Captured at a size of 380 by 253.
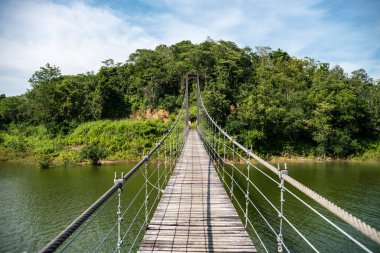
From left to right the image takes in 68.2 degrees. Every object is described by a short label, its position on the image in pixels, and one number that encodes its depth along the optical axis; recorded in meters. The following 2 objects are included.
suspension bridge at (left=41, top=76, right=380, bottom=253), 1.54
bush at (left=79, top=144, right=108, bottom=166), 18.09
